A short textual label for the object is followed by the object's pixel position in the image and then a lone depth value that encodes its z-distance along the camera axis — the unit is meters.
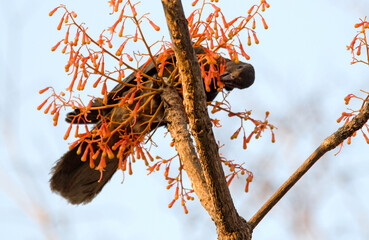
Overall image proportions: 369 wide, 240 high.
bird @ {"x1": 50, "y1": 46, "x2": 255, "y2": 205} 9.57
